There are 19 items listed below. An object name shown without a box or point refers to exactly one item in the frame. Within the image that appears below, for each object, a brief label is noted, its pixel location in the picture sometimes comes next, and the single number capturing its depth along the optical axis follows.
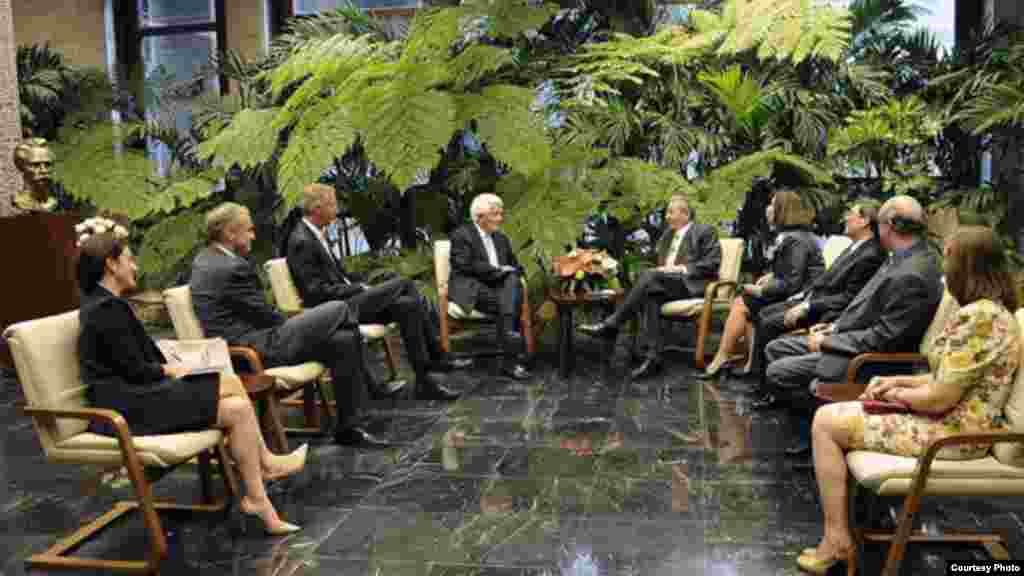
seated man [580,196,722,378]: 6.59
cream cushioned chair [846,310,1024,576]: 2.91
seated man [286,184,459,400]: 5.51
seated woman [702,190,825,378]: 5.82
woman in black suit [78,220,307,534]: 3.48
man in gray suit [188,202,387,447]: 4.60
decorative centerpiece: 6.54
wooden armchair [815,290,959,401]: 3.79
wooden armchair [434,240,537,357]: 6.68
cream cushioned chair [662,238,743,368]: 6.53
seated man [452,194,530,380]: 6.59
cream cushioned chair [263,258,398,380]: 5.52
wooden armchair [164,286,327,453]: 4.40
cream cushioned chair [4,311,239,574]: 3.31
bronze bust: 7.02
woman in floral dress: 2.95
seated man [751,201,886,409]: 4.98
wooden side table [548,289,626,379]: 6.49
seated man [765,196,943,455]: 3.88
